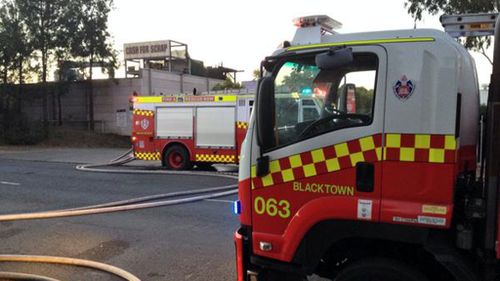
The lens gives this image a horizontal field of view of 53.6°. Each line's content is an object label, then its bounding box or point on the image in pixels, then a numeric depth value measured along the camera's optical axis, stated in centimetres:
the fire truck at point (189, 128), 1627
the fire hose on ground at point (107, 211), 506
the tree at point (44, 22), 3130
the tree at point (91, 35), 3228
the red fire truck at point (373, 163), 305
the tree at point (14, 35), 3064
